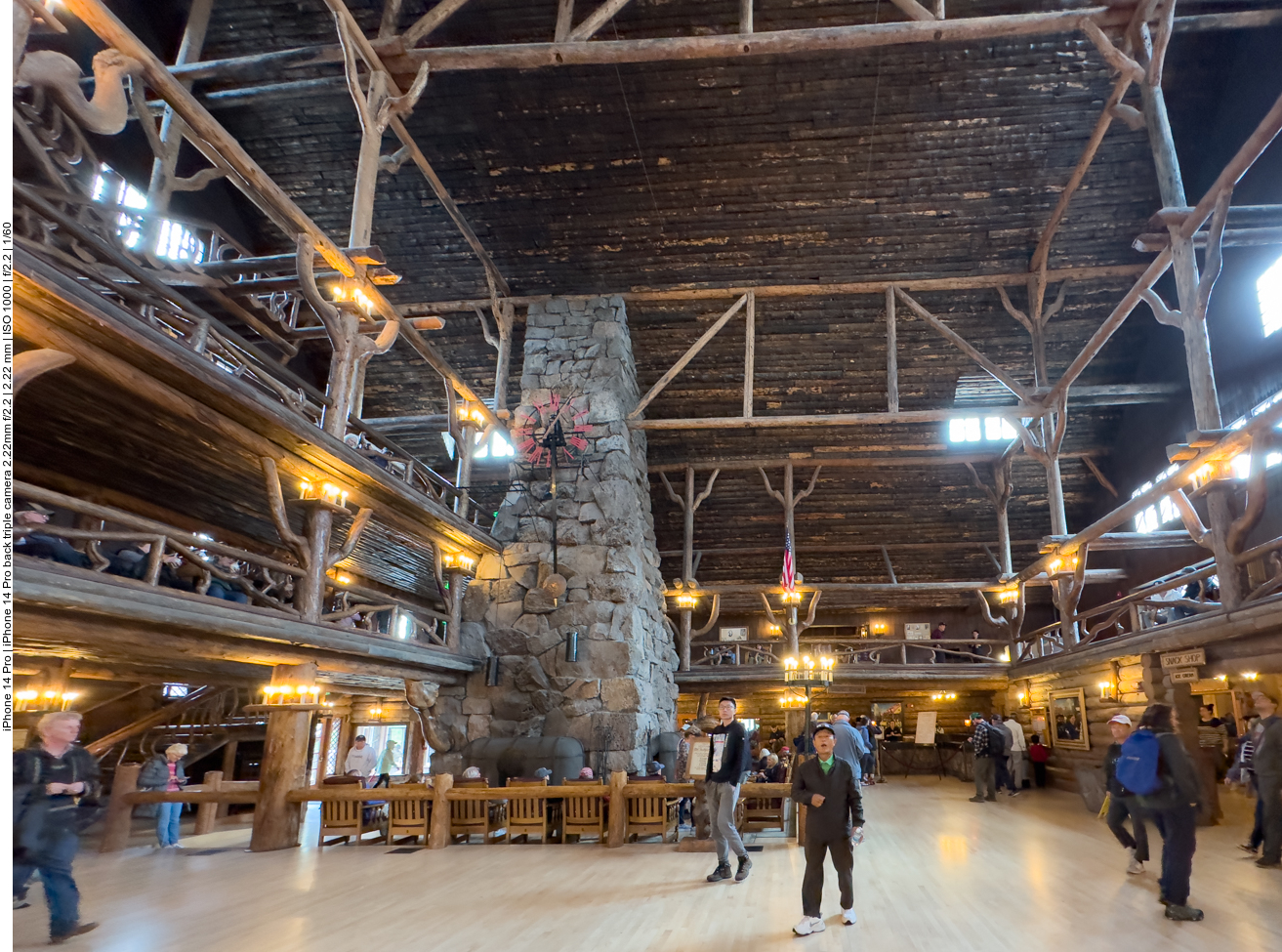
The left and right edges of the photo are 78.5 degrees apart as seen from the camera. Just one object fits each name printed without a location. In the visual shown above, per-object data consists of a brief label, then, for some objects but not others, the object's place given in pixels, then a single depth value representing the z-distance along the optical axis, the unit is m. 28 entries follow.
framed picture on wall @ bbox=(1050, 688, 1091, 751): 13.92
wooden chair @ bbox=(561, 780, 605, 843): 8.91
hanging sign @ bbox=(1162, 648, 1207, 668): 8.97
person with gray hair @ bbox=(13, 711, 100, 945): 4.75
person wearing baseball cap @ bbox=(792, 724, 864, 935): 5.27
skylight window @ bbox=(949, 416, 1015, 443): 18.09
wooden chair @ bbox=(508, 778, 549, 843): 8.91
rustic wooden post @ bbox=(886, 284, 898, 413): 12.81
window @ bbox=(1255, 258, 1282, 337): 12.11
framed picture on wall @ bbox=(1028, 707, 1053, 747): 15.67
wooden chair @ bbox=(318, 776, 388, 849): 8.84
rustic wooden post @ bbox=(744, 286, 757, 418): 13.38
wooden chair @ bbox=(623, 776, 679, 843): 8.75
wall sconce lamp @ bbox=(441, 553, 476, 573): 11.90
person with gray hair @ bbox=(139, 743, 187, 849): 9.05
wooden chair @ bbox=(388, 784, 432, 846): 8.92
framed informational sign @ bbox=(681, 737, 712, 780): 7.48
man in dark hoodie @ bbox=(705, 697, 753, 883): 6.75
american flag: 14.46
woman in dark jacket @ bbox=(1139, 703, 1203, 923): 5.31
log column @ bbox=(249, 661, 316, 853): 8.66
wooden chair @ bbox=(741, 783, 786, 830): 9.05
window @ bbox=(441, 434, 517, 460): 17.31
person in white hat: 6.62
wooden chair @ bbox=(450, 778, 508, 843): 9.00
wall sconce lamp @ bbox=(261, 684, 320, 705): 8.62
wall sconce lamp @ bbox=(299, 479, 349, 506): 8.52
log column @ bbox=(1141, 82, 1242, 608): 8.08
